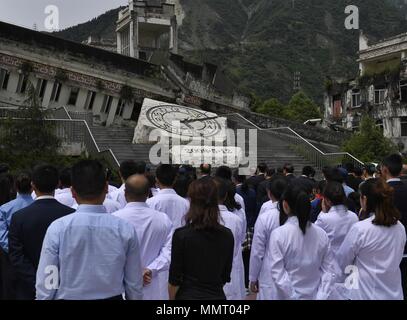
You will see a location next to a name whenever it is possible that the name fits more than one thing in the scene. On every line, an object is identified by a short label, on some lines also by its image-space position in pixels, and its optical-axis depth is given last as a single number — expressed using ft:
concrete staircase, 67.10
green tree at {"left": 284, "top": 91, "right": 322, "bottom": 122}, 167.89
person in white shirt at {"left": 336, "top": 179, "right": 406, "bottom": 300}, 17.78
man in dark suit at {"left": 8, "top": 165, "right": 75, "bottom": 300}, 16.28
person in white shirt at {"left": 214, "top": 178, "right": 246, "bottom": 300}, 20.72
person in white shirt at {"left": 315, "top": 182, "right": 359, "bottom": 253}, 21.71
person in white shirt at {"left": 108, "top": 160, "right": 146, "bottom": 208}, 26.02
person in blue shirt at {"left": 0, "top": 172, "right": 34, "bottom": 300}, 19.04
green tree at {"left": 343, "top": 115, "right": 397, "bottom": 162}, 75.56
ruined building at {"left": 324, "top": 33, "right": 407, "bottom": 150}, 132.05
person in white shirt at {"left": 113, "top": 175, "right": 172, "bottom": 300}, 17.94
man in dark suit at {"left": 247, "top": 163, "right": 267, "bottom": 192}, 36.06
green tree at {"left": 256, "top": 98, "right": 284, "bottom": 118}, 162.37
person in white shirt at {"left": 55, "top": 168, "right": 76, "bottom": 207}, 24.00
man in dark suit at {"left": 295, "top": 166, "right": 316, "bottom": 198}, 26.62
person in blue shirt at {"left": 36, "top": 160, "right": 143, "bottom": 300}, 13.48
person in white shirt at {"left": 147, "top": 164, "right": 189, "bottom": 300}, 22.22
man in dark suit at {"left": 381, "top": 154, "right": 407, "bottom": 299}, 21.30
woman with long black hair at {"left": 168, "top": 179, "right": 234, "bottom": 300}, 14.67
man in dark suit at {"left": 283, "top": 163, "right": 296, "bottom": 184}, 36.06
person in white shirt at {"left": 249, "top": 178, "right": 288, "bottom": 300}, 18.79
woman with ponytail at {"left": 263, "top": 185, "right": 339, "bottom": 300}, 17.57
